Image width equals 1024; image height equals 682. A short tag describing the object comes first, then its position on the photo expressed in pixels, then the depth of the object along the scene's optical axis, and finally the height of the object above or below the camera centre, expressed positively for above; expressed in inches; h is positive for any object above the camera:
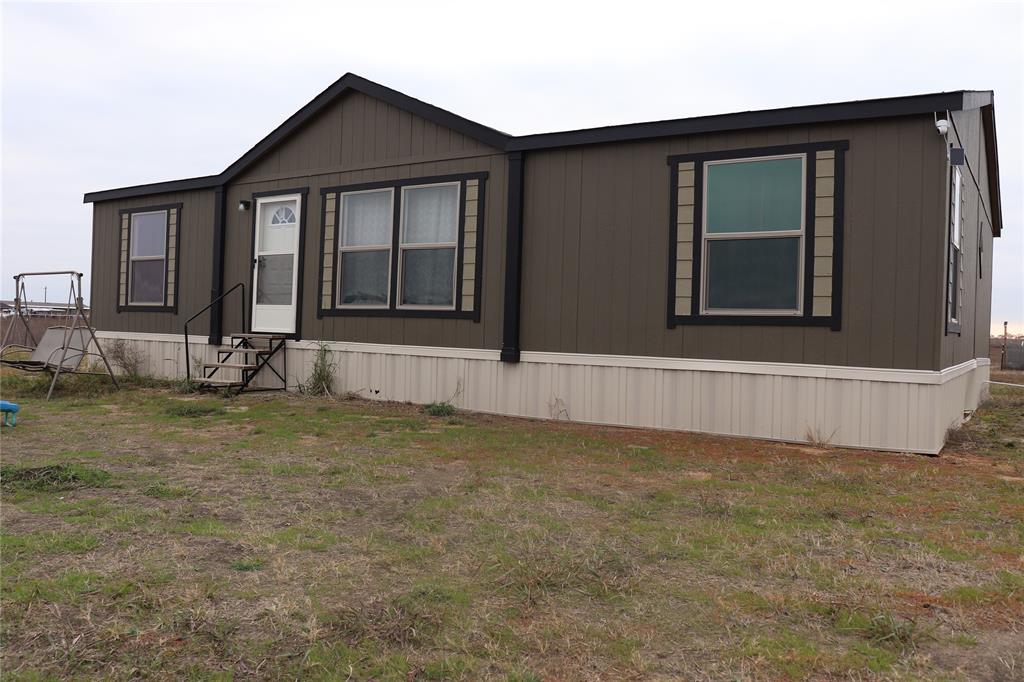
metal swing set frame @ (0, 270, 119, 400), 351.9 -13.8
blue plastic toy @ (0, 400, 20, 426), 248.4 -32.4
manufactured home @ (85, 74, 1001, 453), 245.4 +29.3
